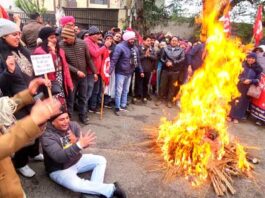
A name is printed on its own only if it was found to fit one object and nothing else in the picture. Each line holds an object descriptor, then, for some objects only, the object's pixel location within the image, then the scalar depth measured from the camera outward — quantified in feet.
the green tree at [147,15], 37.26
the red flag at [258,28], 24.33
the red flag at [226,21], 22.74
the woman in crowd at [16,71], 9.80
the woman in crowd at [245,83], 18.42
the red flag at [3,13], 14.81
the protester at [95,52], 16.41
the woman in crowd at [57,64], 12.41
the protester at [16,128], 4.98
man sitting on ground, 9.24
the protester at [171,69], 20.62
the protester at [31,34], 16.85
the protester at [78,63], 14.58
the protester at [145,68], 20.67
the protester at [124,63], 17.90
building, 37.76
